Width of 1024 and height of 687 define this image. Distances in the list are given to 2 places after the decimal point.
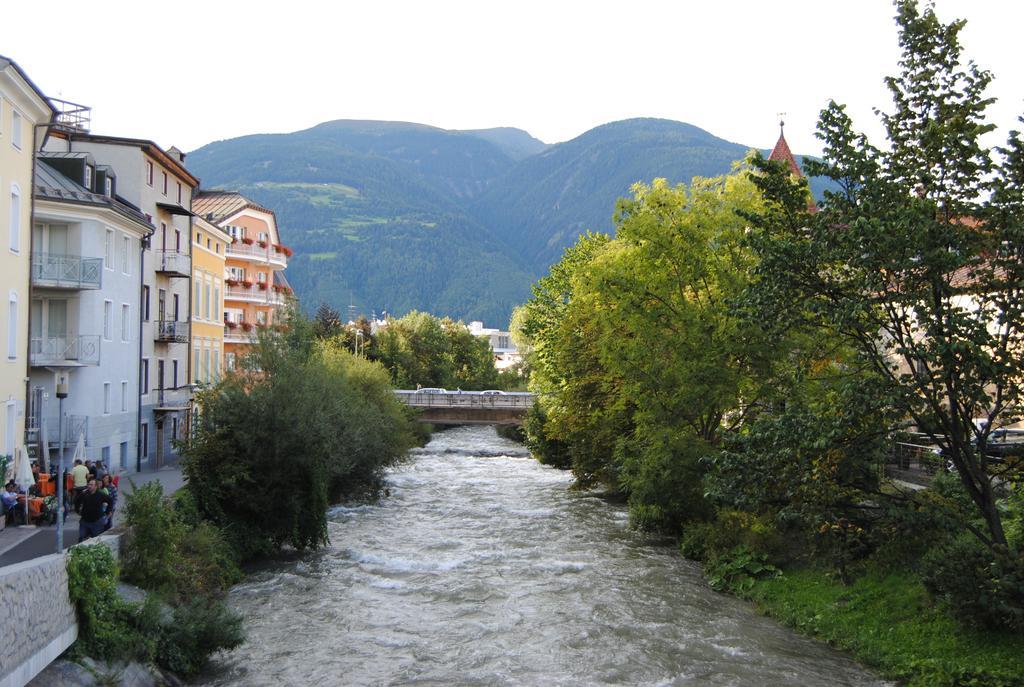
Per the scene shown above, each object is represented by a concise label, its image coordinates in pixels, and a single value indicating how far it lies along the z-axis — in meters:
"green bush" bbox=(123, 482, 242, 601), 20.64
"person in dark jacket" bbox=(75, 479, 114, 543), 20.59
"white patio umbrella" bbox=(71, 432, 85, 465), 27.38
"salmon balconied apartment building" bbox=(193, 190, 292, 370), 62.88
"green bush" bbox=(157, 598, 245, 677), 18.28
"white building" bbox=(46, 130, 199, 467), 42.00
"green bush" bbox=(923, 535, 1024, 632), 17.78
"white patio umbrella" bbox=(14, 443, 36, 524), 25.02
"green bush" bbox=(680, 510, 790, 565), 28.94
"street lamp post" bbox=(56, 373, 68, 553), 17.09
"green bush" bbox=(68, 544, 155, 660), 15.59
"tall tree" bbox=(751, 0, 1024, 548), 16.31
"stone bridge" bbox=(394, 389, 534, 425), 66.19
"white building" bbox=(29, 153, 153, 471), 34.41
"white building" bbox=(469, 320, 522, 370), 161.32
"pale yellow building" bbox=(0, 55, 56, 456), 27.59
